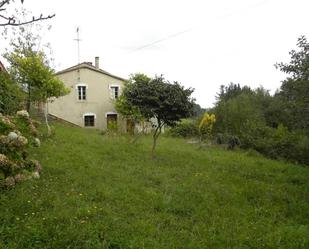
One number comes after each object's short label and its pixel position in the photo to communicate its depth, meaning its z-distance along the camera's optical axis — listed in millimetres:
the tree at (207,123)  17789
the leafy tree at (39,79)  11661
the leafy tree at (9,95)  9746
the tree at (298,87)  6802
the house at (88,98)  21943
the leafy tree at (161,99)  9573
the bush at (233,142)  15887
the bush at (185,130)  22355
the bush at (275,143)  13402
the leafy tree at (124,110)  19889
